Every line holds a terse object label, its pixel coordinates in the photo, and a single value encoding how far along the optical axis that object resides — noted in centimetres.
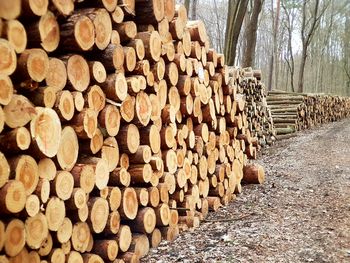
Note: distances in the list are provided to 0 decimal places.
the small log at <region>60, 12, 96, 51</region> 307
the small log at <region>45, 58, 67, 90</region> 293
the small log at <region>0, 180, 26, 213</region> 248
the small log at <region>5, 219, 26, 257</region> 252
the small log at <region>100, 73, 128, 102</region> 350
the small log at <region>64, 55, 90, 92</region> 310
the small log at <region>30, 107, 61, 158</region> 270
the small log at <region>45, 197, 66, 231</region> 285
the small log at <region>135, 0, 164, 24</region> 410
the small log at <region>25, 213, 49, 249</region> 268
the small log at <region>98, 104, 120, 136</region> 343
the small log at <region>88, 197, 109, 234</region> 329
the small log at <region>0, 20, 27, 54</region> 258
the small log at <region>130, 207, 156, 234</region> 387
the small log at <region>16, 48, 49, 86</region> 267
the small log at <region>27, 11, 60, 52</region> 280
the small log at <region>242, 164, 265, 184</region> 670
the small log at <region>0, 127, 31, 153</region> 255
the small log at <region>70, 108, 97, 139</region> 315
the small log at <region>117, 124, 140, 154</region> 372
